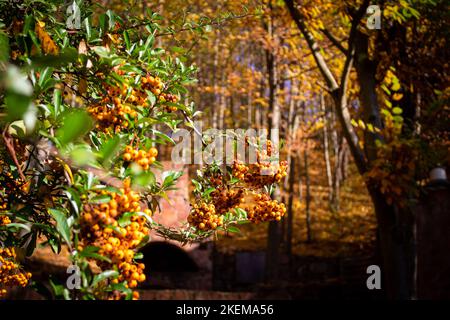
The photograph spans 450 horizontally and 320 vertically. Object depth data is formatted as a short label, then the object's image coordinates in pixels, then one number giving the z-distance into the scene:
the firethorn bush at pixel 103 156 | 1.46
